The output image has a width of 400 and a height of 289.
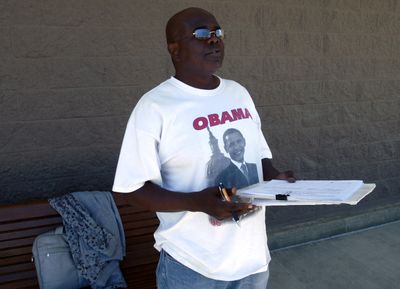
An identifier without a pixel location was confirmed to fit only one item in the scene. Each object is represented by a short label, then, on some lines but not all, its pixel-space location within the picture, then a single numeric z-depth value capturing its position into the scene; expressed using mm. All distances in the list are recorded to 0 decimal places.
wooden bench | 2623
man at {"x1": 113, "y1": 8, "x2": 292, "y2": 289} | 1485
